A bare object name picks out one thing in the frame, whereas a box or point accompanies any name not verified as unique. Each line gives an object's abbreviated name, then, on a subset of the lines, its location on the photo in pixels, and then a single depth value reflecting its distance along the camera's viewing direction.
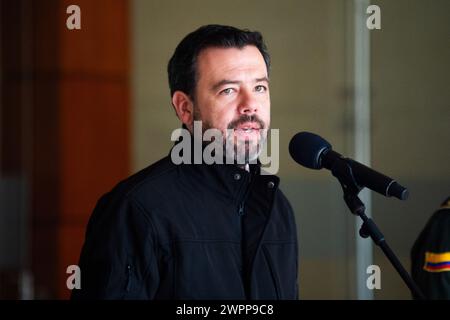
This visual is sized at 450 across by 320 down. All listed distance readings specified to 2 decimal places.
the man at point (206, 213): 4.36
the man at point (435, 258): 4.59
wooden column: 6.48
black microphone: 4.18
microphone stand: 4.19
